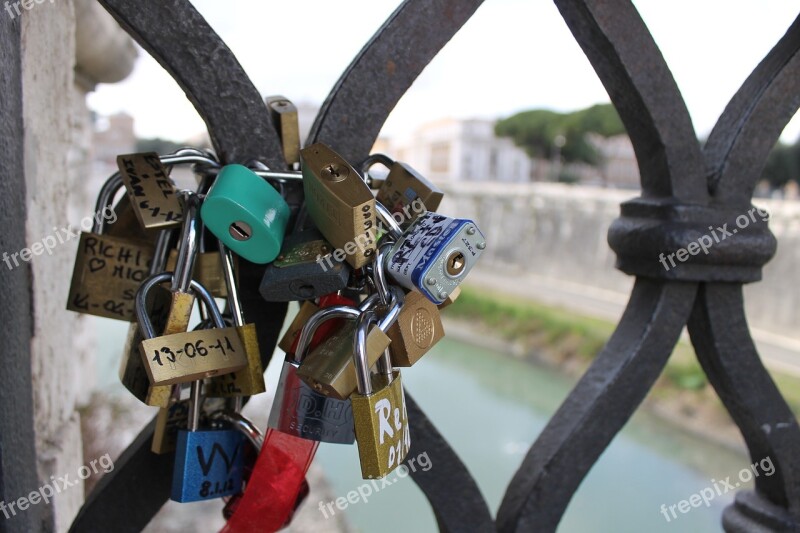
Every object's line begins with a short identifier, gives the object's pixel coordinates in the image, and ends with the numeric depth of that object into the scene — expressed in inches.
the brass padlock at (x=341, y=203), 11.5
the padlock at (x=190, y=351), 12.0
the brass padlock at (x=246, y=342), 13.0
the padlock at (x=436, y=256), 11.2
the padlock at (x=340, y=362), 11.8
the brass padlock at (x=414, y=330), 12.8
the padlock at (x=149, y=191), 12.7
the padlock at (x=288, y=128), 14.1
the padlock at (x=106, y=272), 14.0
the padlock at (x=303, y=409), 12.9
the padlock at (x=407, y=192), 14.1
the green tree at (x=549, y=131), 700.0
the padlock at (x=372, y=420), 11.6
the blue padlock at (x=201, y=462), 13.2
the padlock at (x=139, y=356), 12.6
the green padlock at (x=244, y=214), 11.9
